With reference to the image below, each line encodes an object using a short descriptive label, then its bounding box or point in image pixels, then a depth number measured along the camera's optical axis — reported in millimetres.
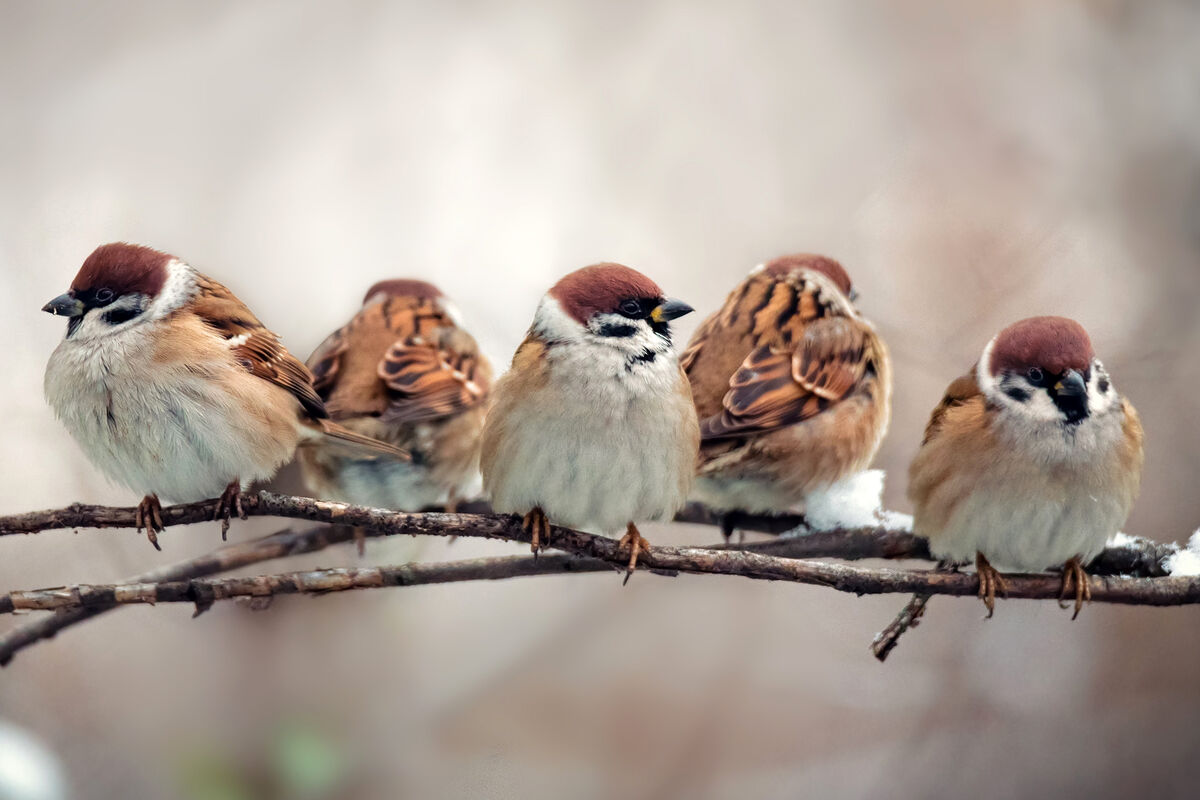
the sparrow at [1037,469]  4207
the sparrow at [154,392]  4223
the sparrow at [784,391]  5059
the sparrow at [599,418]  4090
